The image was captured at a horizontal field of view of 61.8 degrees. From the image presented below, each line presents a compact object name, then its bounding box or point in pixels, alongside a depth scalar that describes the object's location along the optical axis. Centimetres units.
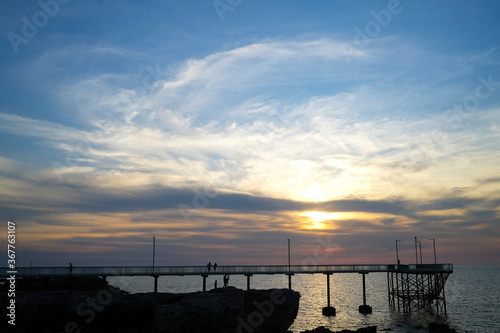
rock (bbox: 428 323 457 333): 4906
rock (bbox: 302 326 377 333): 4266
